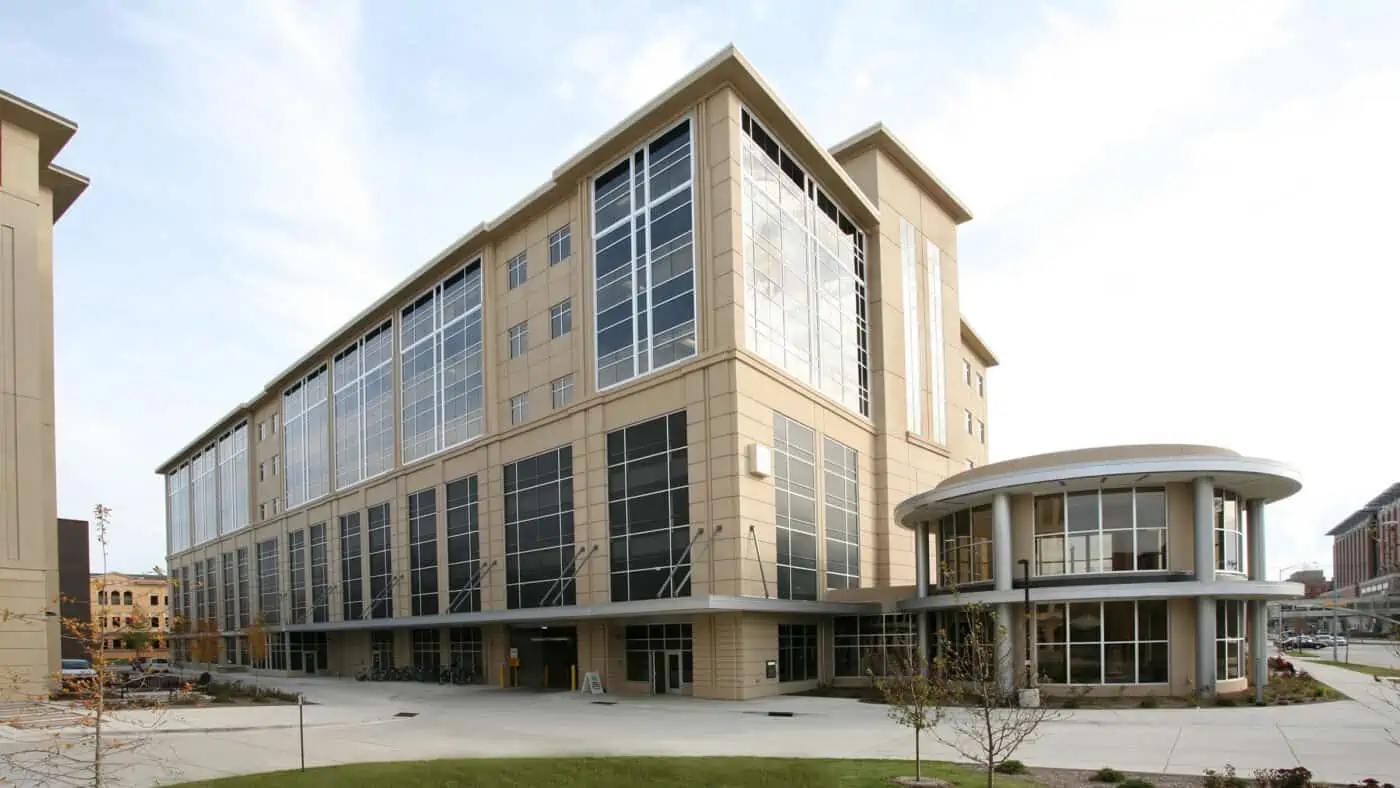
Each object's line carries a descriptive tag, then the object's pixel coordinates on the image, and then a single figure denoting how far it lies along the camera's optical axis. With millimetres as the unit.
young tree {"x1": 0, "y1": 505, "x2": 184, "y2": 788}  12836
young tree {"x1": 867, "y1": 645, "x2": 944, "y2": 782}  16672
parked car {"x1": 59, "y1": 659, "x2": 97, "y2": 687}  51759
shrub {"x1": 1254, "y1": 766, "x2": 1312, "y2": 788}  15094
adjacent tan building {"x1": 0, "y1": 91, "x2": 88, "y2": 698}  32906
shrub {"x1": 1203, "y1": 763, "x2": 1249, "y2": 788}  15711
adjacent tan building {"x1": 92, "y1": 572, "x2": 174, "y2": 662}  108312
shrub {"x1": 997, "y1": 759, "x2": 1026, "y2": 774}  17844
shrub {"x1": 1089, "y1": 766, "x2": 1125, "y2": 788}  16859
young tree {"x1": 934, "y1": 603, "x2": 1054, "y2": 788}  15742
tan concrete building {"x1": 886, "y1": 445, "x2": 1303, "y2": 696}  31594
